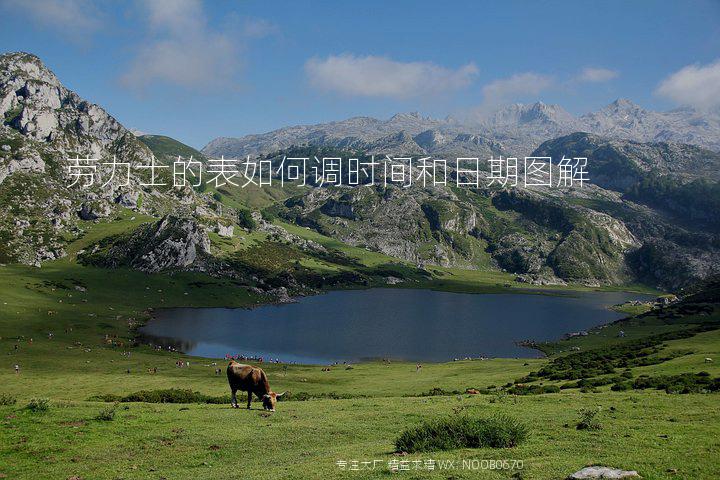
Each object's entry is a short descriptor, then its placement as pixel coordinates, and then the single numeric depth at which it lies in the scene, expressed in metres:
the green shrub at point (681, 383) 34.88
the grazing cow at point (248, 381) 36.09
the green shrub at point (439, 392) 53.28
